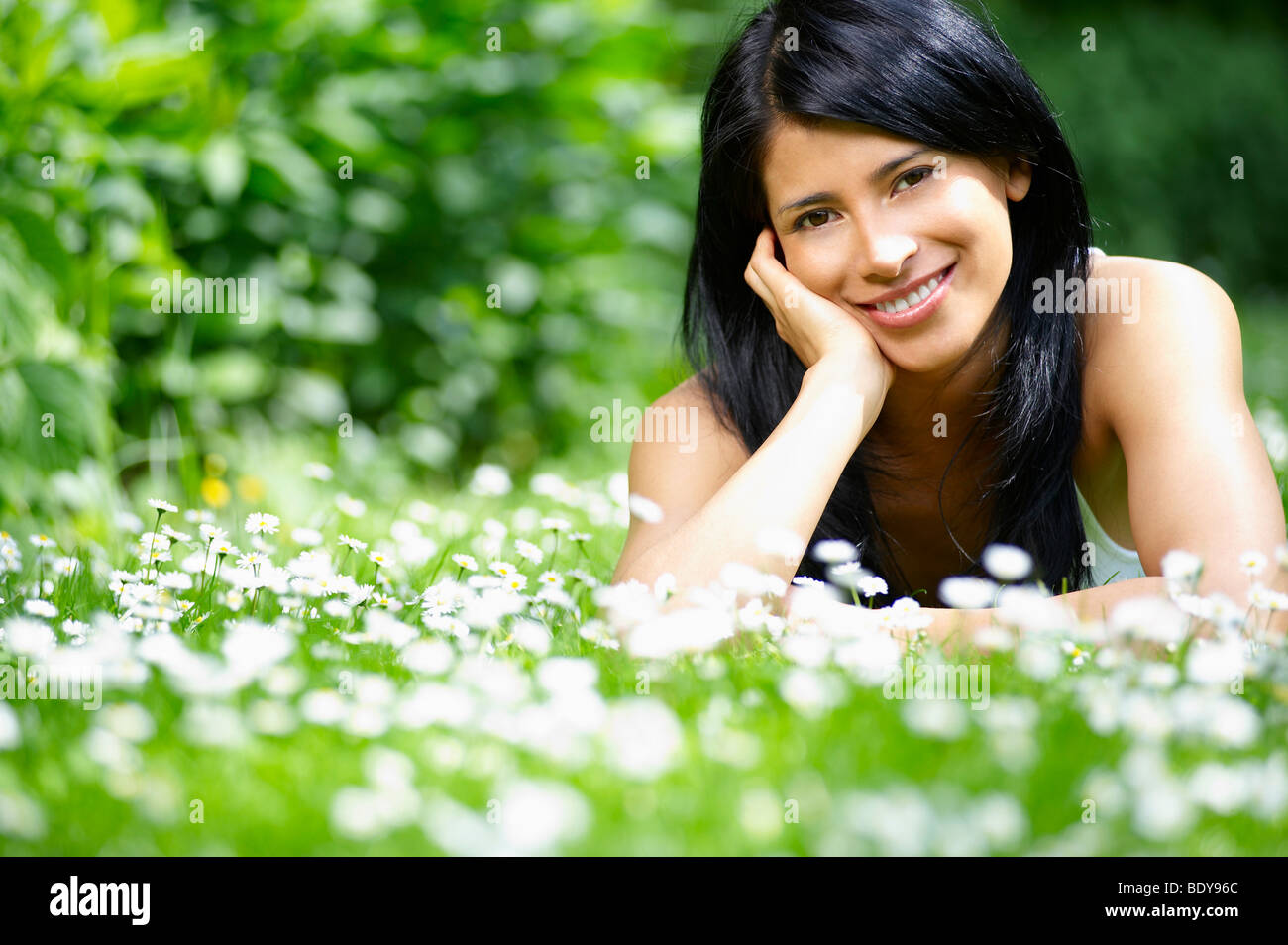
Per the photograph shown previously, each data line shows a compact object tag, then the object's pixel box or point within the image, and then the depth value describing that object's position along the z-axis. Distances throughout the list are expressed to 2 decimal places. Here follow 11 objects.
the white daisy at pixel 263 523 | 2.46
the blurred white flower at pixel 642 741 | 1.36
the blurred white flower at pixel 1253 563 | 2.02
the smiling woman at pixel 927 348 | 2.26
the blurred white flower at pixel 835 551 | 2.08
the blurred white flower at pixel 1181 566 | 1.80
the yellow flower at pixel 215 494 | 3.71
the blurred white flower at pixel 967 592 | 1.86
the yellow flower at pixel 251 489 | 4.02
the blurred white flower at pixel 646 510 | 2.49
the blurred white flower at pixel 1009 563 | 1.82
